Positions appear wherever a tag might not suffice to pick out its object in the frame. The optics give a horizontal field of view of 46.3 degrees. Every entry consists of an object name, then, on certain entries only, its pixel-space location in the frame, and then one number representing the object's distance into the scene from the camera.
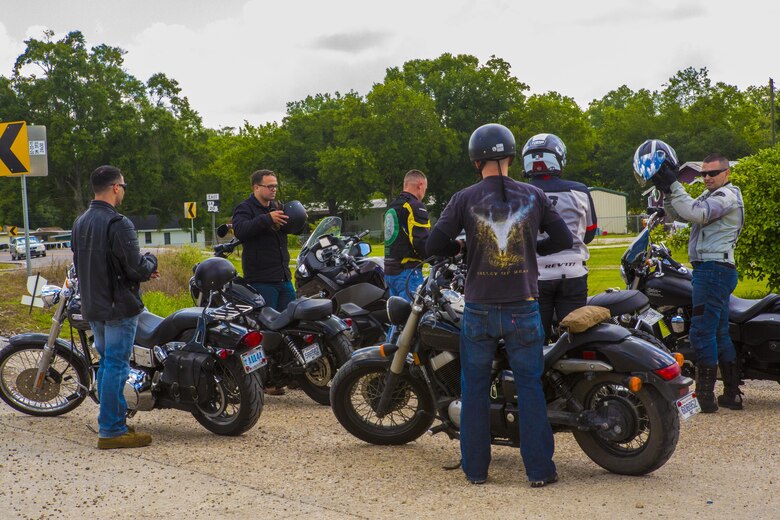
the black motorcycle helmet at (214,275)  6.94
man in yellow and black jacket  8.30
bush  11.94
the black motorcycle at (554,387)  5.04
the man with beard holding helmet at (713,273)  6.83
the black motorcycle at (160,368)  6.49
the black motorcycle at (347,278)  8.67
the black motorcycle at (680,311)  6.96
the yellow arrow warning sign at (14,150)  13.12
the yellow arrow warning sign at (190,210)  33.19
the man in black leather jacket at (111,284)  6.16
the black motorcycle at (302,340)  7.32
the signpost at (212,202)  29.89
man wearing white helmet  5.75
